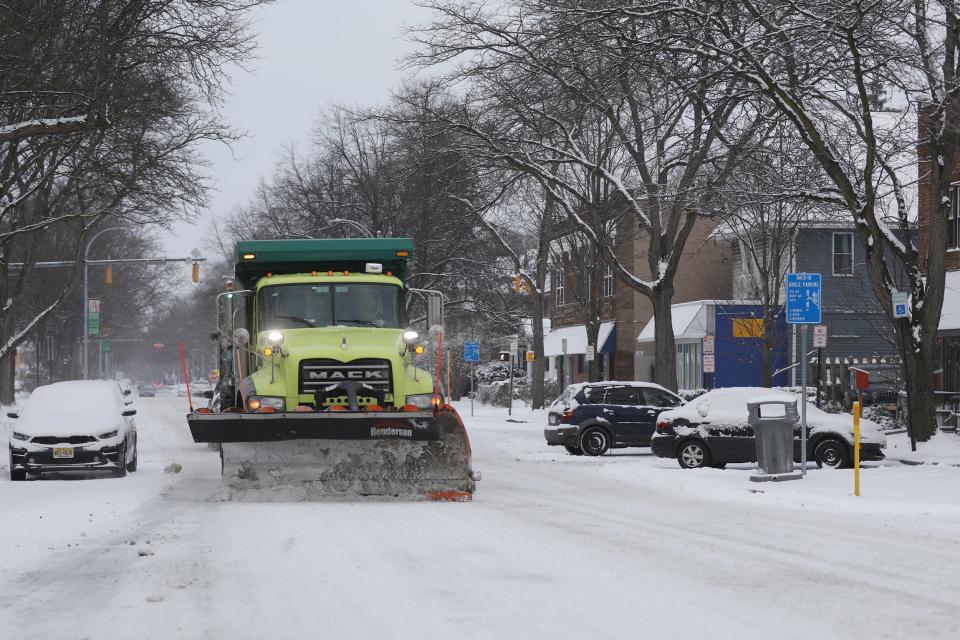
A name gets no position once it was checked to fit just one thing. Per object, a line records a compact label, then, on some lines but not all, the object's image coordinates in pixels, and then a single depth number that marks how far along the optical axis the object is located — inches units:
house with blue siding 1994.3
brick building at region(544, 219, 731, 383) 2372.0
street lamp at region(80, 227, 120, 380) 2369.6
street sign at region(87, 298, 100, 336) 2565.9
